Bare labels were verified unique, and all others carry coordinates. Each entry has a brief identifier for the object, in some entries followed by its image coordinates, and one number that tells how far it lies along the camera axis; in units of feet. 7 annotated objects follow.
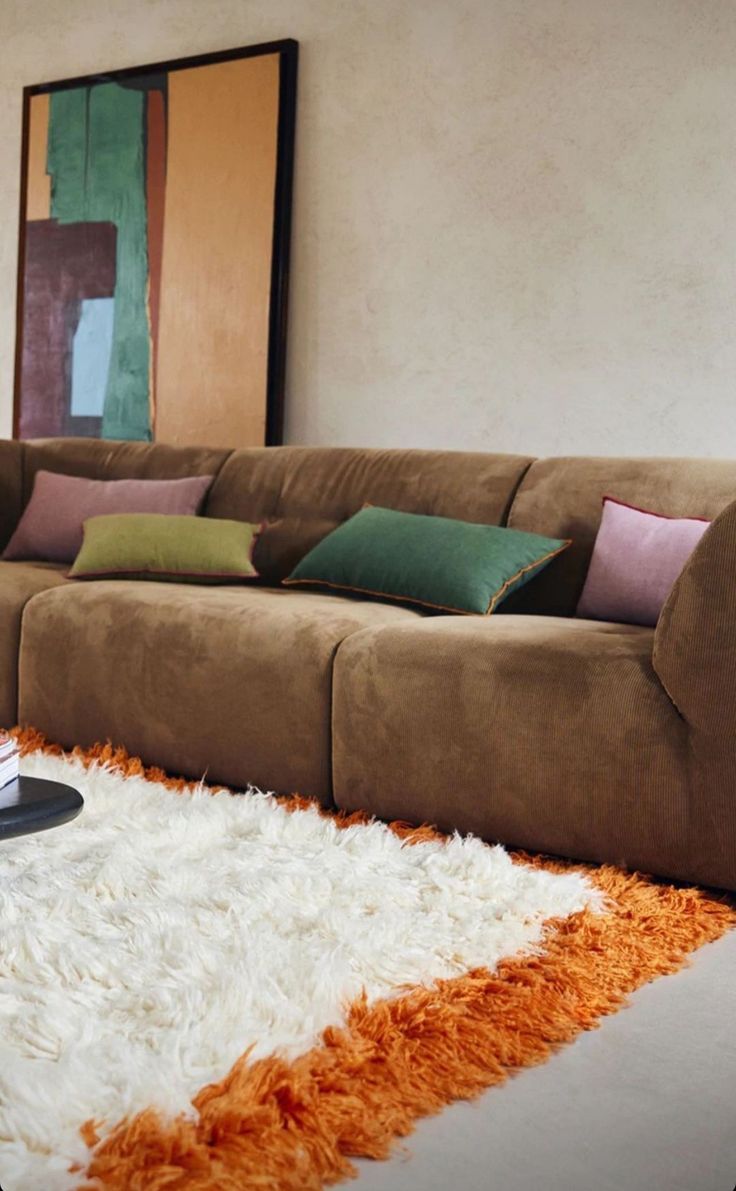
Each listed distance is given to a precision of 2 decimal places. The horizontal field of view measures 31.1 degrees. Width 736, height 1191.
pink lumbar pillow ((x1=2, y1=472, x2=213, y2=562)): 12.87
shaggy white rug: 4.75
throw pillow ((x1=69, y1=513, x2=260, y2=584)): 11.51
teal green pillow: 9.87
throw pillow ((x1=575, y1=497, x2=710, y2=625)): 9.32
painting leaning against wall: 14.71
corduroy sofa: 7.45
